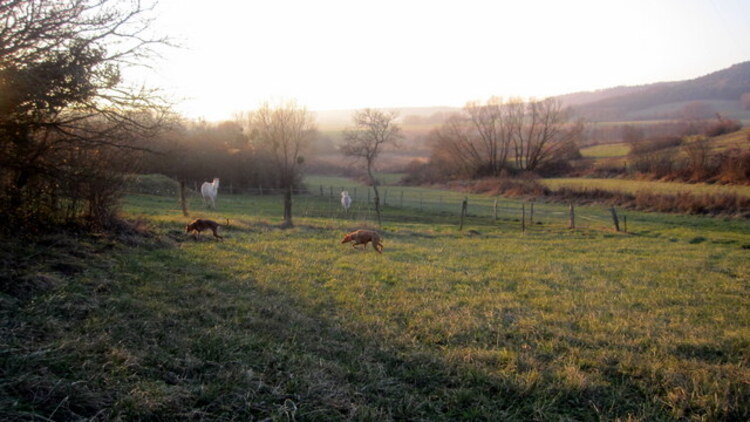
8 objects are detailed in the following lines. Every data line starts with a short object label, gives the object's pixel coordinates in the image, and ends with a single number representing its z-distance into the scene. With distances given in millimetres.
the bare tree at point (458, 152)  65688
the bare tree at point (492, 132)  65375
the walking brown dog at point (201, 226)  12102
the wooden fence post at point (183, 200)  17575
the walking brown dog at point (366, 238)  12805
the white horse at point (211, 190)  23641
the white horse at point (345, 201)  26539
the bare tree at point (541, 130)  62375
